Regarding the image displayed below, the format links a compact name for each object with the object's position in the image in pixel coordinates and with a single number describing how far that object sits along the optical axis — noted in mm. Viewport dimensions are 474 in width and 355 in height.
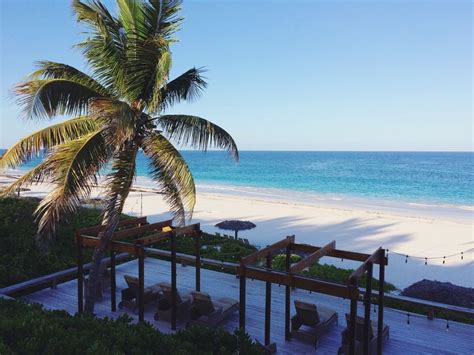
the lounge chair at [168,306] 7094
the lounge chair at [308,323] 6383
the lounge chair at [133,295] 7617
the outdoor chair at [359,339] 5863
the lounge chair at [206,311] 6867
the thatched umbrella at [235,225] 15758
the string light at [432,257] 14035
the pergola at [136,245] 6562
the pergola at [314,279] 5090
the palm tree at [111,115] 5617
